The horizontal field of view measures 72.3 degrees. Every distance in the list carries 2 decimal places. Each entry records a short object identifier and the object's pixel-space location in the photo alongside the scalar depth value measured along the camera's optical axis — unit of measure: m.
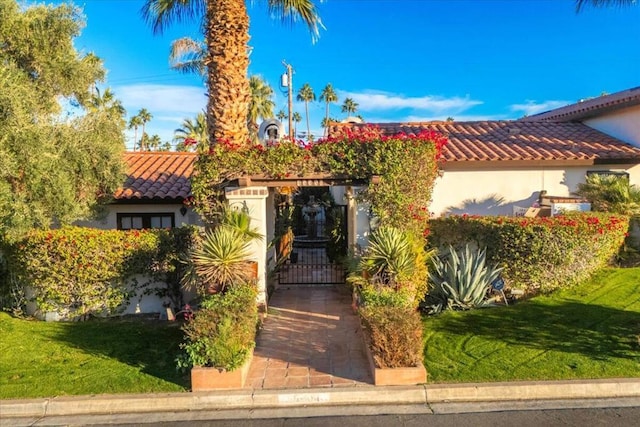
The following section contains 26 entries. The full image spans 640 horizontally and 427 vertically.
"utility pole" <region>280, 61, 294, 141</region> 27.58
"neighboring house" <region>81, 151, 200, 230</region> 12.81
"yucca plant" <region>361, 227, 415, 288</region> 8.05
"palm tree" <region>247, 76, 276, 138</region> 38.32
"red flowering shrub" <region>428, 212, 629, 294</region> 8.86
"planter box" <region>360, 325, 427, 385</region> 5.87
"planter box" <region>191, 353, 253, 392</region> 5.89
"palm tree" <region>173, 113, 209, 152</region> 44.78
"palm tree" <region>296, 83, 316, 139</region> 62.31
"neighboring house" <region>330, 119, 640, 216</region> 12.97
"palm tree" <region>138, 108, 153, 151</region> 67.04
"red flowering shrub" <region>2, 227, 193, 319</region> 9.27
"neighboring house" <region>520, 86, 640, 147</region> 13.99
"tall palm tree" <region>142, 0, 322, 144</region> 9.73
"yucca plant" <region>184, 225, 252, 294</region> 7.79
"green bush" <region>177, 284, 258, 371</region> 6.01
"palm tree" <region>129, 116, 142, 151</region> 64.71
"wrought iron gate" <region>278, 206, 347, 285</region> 12.84
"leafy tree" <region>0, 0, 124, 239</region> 8.52
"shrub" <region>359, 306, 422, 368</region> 5.95
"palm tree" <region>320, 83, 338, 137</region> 66.88
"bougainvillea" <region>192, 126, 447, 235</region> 9.07
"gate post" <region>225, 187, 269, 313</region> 9.21
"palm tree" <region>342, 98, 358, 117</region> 69.75
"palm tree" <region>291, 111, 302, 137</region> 66.30
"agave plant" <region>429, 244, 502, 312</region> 8.83
